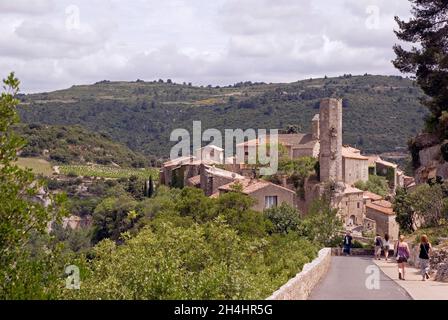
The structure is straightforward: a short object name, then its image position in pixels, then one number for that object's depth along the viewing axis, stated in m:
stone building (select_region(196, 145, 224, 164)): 85.56
